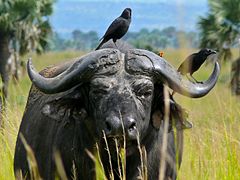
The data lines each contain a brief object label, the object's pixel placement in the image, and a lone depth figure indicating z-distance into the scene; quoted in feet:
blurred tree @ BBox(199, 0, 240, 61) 175.52
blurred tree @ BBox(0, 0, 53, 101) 200.95
